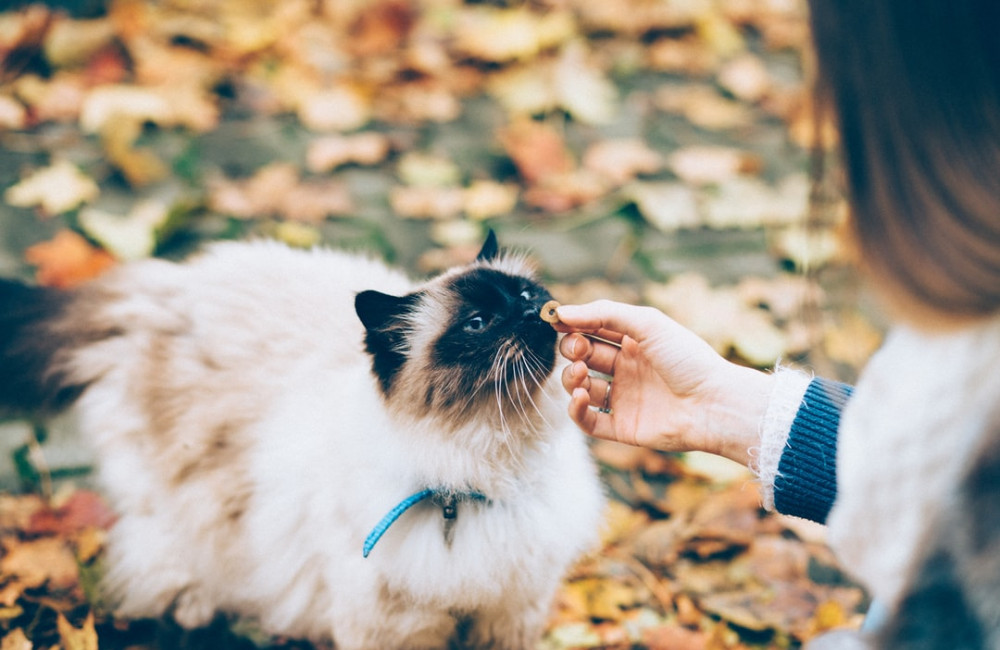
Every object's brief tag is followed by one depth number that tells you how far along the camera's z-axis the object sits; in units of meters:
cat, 1.67
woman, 1.02
